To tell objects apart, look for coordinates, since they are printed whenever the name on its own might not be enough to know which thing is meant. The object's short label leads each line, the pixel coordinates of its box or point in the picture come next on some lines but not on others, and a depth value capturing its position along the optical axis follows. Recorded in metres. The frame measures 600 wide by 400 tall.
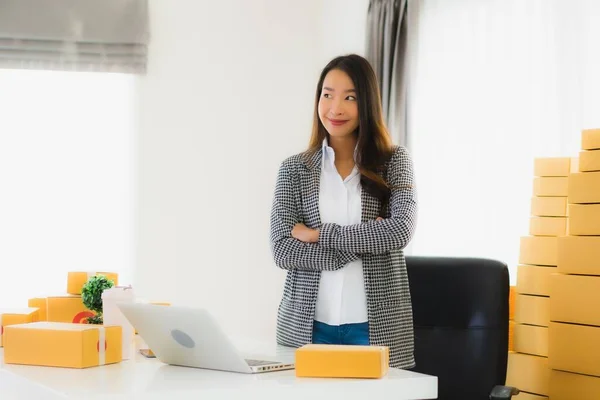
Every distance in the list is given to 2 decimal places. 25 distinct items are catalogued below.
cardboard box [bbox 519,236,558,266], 2.83
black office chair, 2.41
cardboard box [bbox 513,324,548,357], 2.81
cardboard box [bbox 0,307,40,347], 1.97
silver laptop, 1.48
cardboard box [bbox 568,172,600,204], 2.48
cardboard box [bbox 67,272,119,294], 2.09
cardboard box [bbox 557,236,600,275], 2.47
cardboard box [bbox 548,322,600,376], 2.45
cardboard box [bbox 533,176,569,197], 2.82
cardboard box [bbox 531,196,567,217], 2.83
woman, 2.25
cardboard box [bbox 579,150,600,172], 2.47
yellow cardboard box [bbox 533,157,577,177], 2.83
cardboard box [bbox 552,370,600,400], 2.46
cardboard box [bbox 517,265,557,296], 2.83
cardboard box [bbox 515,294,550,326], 2.82
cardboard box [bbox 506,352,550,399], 2.75
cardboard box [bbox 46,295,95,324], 2.08
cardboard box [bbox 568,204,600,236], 2.48
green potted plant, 1.89
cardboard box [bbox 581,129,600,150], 2.48
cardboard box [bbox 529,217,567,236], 2.83
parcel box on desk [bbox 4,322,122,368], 1.58
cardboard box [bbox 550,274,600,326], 2.46
